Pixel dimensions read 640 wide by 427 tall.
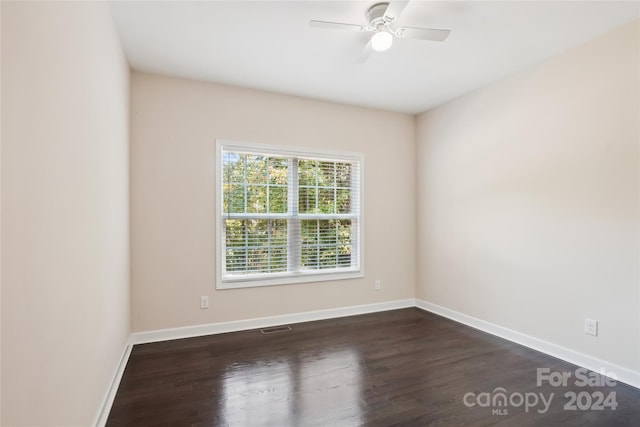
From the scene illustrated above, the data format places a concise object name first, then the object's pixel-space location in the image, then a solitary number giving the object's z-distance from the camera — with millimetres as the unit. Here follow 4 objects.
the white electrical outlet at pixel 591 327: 2600
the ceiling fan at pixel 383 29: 2135
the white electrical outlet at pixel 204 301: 3396
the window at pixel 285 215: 3585
